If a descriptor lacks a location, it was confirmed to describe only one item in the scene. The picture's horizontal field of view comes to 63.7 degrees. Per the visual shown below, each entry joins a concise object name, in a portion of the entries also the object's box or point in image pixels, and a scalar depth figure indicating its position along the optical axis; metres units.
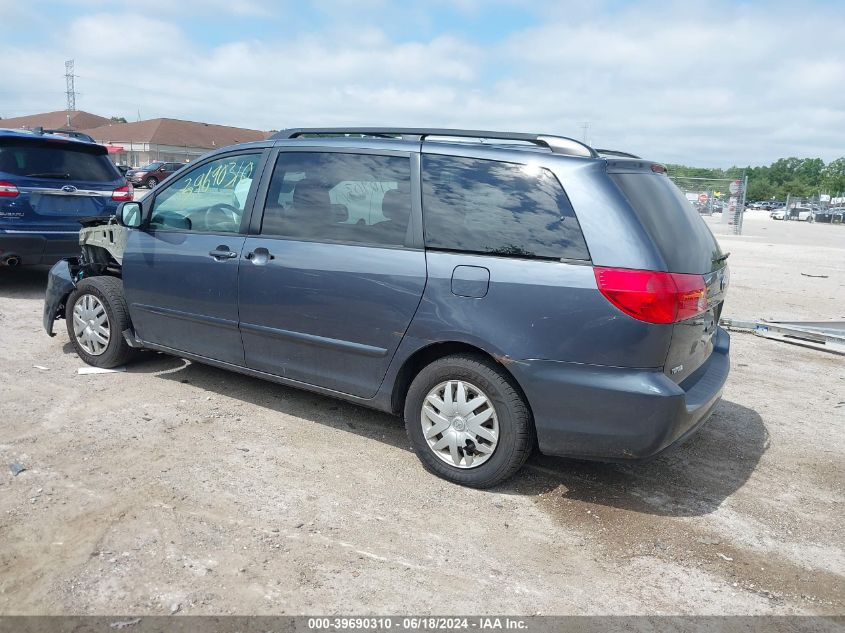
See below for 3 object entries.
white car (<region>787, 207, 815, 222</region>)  48.50
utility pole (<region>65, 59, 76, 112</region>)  96.62
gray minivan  3.25
